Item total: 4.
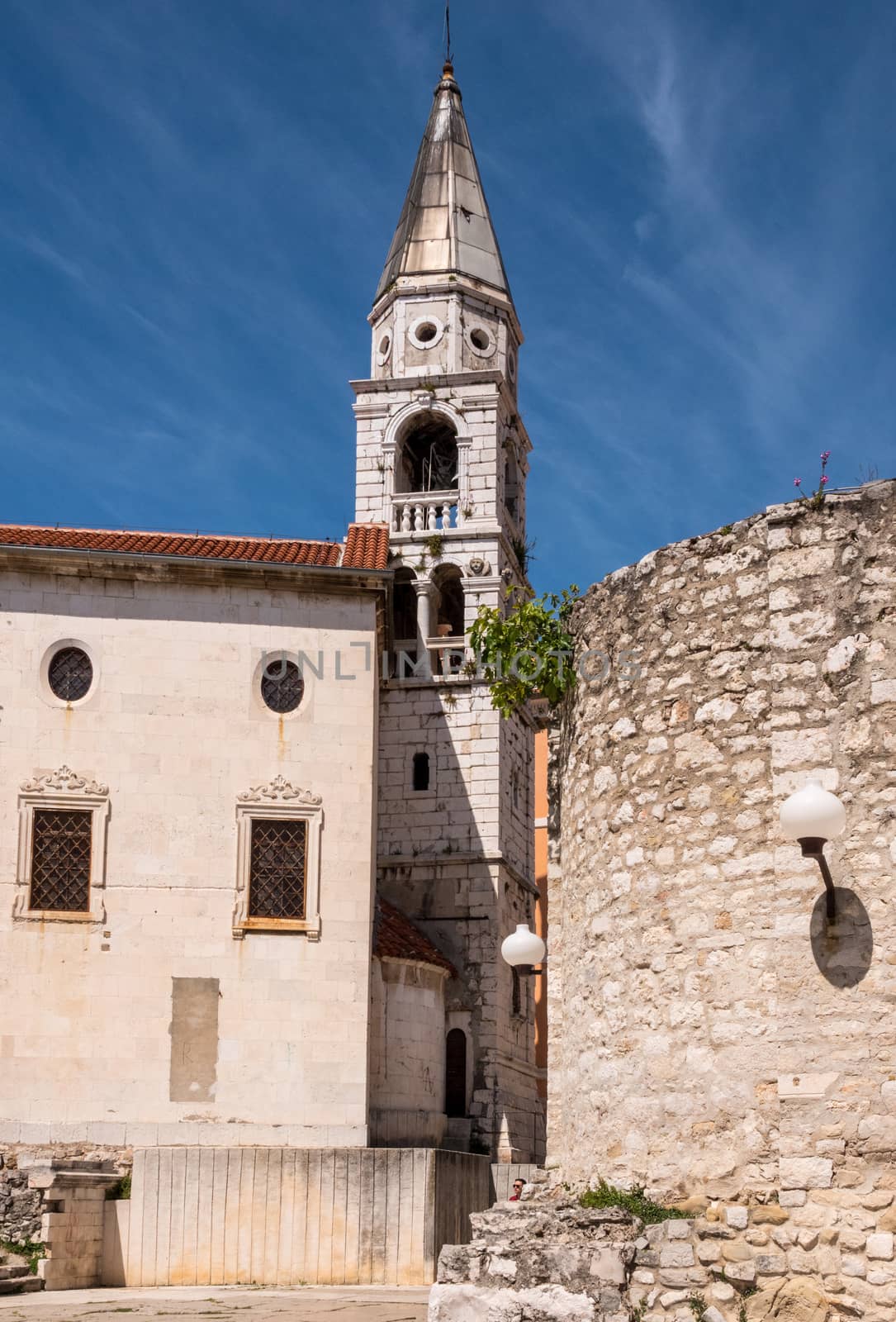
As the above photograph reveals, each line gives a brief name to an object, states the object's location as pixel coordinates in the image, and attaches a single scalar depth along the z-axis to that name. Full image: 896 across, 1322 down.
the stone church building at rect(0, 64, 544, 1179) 21.86
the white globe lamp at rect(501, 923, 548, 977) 11.68
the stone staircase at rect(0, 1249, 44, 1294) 17.89
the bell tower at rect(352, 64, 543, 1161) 30.91
